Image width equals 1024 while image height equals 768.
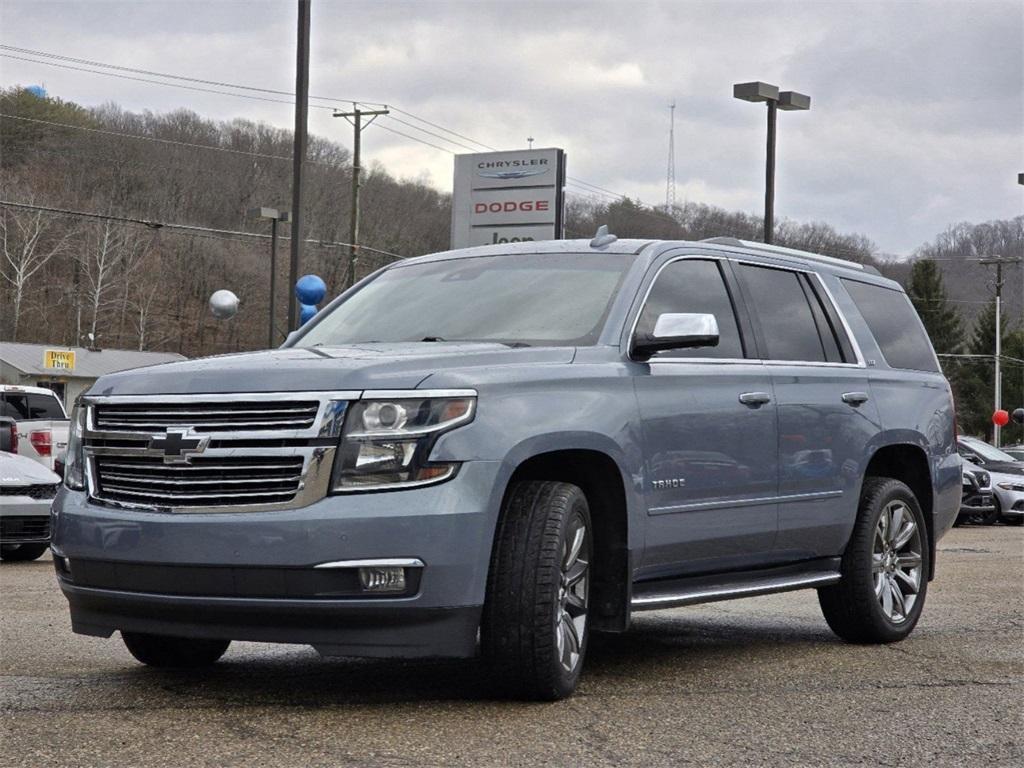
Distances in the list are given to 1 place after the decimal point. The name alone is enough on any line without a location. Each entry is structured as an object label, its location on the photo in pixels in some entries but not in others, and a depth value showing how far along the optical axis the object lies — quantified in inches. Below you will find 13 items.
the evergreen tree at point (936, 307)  4055.1
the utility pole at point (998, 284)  3164.4
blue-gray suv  213.0
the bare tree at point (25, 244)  3371.1
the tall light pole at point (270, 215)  1168.7
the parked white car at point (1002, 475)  1059.3
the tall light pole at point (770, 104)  1015.6
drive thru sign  2620.6
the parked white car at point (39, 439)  741.3
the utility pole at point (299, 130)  847.7
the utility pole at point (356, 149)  2166.6
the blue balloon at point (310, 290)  912.3
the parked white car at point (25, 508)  559.2
